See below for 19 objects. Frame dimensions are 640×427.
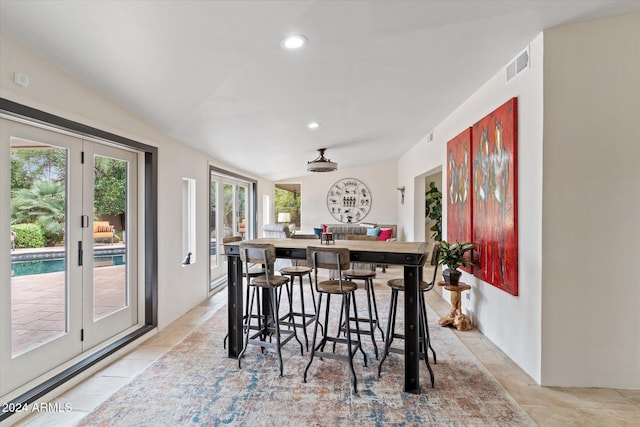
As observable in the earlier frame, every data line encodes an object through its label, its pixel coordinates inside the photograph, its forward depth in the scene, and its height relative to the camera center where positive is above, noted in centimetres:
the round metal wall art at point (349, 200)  1005 +36
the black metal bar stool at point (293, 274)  324 -64
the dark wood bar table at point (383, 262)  247 -48
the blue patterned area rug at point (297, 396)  215 -133
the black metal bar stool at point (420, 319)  274 -92
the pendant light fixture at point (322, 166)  560 +77
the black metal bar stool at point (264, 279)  280 -61
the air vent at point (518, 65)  273 +126
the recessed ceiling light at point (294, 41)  227 +119
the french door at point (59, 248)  221 -29
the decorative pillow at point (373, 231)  855 -50
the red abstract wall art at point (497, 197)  290 +15
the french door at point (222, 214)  579 -5
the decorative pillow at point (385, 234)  844 -56
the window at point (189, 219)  476 -11
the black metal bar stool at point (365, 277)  302 -63
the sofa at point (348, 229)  834 -44
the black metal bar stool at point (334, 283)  253 -60
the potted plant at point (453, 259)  364 -52
